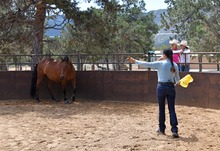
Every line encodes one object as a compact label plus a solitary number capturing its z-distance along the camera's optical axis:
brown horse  10.57
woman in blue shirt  6.02
